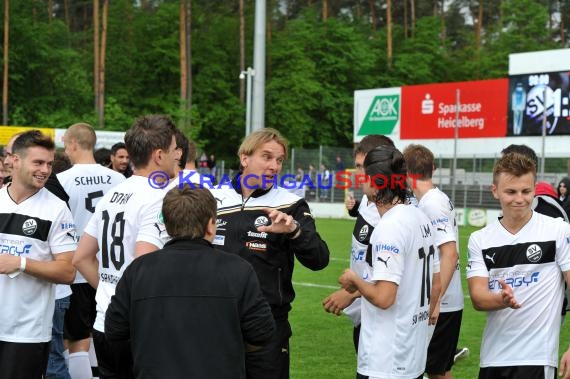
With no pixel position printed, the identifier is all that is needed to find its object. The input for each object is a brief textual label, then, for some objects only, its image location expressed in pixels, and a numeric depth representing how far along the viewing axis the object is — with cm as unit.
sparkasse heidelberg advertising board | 3438
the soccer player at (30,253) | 461
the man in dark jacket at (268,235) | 439
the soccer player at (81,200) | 670
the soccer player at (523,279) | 421
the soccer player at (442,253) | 547
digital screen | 3098
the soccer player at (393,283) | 402
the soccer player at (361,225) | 544
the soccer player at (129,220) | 420
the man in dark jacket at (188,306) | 321
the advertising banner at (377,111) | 3869
